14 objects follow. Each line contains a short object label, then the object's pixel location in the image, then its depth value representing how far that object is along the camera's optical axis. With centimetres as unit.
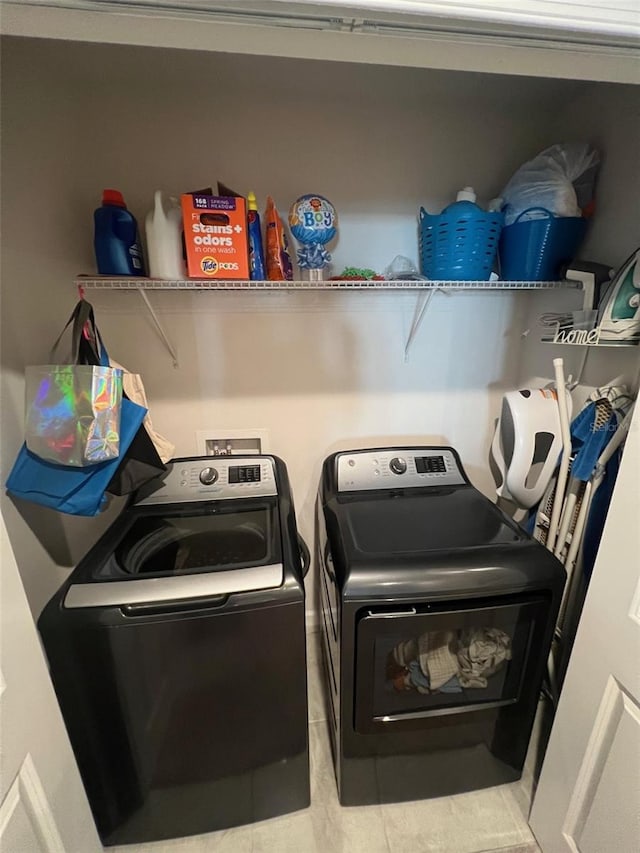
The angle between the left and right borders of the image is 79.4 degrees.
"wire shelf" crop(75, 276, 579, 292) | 118
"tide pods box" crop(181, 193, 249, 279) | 111
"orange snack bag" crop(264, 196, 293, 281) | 127
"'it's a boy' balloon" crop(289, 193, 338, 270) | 123
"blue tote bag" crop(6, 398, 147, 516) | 101
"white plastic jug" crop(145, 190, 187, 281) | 116
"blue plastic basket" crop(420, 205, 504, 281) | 127
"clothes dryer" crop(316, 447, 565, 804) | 99
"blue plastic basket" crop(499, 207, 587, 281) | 125
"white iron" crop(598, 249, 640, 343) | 107
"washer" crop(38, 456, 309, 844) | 93
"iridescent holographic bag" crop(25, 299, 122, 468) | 100
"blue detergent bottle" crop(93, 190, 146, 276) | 118
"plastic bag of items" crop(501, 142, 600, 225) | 124
